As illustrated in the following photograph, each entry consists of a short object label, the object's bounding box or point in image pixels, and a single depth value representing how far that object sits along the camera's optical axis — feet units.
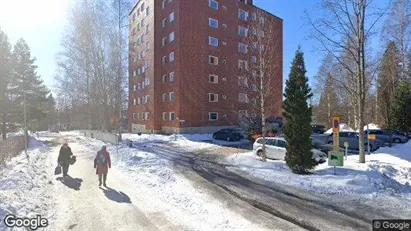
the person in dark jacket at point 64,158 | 41.32
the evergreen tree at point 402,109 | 95.87
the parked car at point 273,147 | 56.66
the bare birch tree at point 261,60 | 54.03
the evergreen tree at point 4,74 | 112.32
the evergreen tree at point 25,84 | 121.08
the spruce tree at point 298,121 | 42.45
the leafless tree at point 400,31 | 98.07
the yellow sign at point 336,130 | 44.62
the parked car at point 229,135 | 102.94
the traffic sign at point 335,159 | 42.24
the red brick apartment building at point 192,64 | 122.01
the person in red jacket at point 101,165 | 36.57
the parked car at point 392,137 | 86.83
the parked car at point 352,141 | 71.11
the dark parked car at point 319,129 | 127.24
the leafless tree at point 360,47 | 49.19
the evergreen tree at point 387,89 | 99.91
